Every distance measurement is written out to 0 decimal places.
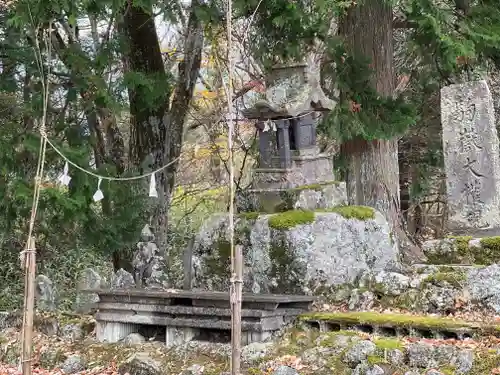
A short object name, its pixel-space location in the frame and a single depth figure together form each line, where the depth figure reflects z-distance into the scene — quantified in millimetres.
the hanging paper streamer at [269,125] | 7754
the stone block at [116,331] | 7727
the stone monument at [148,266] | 8297
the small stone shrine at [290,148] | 7668
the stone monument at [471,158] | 7531
